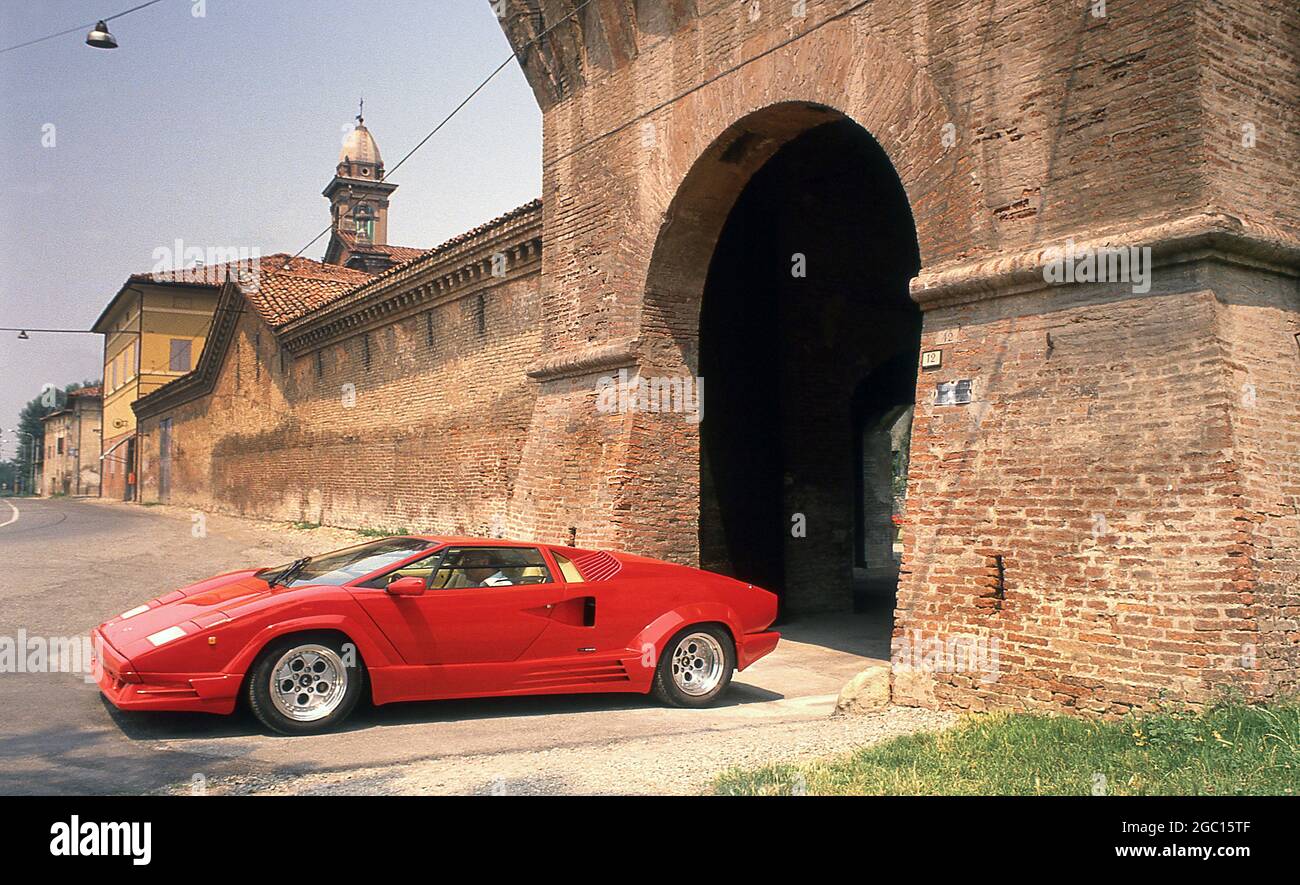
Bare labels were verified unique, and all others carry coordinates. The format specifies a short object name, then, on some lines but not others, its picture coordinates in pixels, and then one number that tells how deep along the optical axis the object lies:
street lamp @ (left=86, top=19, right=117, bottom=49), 15.45
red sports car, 5.83
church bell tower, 51.81
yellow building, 50.50
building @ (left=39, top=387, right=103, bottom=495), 64.62
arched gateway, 6.18
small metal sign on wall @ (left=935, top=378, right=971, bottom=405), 7.43
